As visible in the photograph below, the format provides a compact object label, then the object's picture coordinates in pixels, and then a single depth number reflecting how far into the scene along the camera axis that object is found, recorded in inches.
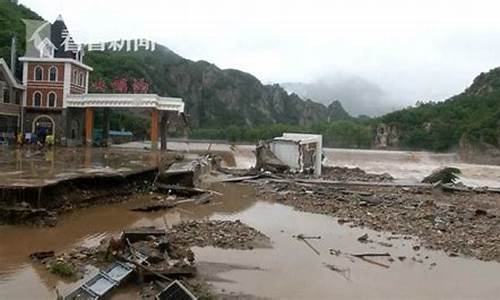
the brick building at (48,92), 1668.3
